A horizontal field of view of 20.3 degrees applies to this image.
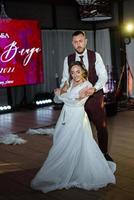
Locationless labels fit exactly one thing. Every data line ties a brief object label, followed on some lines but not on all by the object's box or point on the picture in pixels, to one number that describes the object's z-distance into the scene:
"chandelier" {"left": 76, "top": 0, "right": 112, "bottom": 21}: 7.71
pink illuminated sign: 8.34
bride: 3.28
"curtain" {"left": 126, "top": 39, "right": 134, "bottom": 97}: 9.47
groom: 3.62
